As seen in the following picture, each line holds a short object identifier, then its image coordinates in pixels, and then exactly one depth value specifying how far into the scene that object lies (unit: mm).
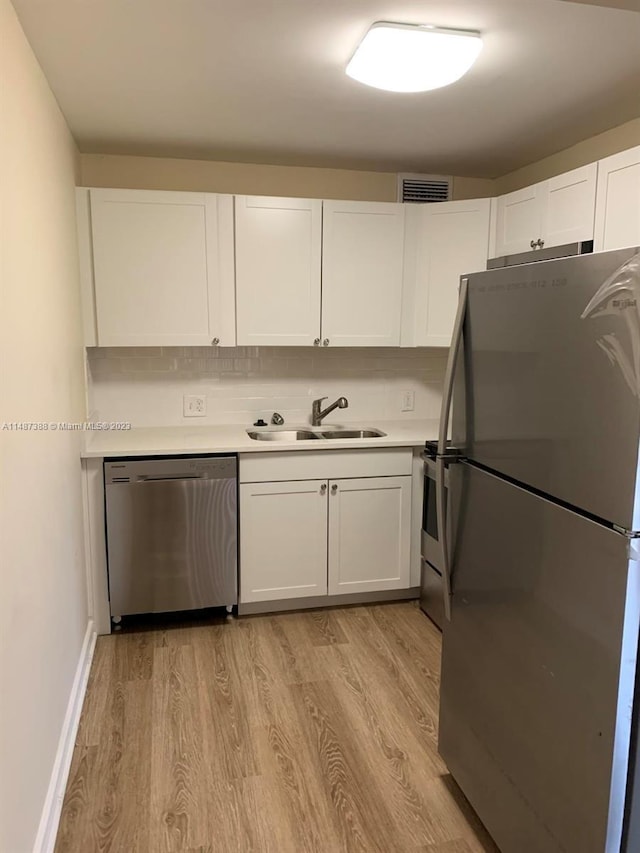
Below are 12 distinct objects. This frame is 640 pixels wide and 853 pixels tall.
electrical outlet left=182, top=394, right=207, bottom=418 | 3529
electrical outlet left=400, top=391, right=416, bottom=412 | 3852
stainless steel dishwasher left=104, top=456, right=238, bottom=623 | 2949
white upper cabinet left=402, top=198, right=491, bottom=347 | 3283
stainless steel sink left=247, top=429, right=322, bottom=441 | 3491
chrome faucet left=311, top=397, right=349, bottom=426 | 3467
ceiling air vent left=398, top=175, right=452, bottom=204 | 3518
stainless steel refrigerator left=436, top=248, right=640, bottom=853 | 1274
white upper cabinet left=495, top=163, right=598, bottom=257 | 2529
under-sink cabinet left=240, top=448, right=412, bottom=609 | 3129
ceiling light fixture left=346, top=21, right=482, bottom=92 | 1901
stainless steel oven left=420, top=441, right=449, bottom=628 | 3143
